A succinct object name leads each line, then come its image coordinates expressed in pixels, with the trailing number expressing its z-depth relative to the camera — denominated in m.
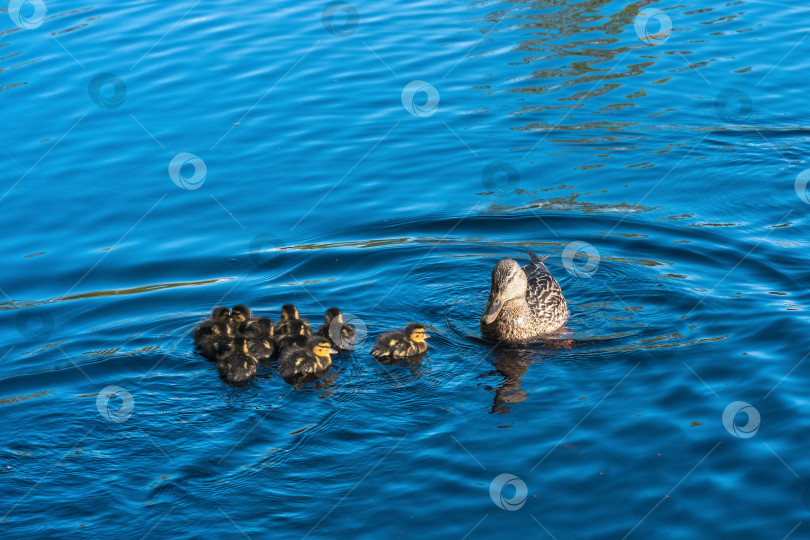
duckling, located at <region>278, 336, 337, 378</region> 6.71
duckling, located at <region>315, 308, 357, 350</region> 7.09
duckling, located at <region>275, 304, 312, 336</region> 7.19
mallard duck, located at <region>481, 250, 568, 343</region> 7.30
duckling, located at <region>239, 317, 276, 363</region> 6.97
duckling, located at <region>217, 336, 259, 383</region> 6.70
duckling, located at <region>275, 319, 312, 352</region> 7.06
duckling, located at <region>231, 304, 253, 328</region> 7.32
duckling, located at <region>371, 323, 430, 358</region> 6.84
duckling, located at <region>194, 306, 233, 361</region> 6.96
